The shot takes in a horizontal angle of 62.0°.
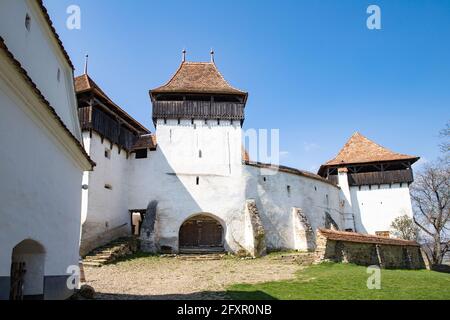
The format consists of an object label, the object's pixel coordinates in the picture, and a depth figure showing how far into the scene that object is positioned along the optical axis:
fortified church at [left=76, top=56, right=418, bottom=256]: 20.50
